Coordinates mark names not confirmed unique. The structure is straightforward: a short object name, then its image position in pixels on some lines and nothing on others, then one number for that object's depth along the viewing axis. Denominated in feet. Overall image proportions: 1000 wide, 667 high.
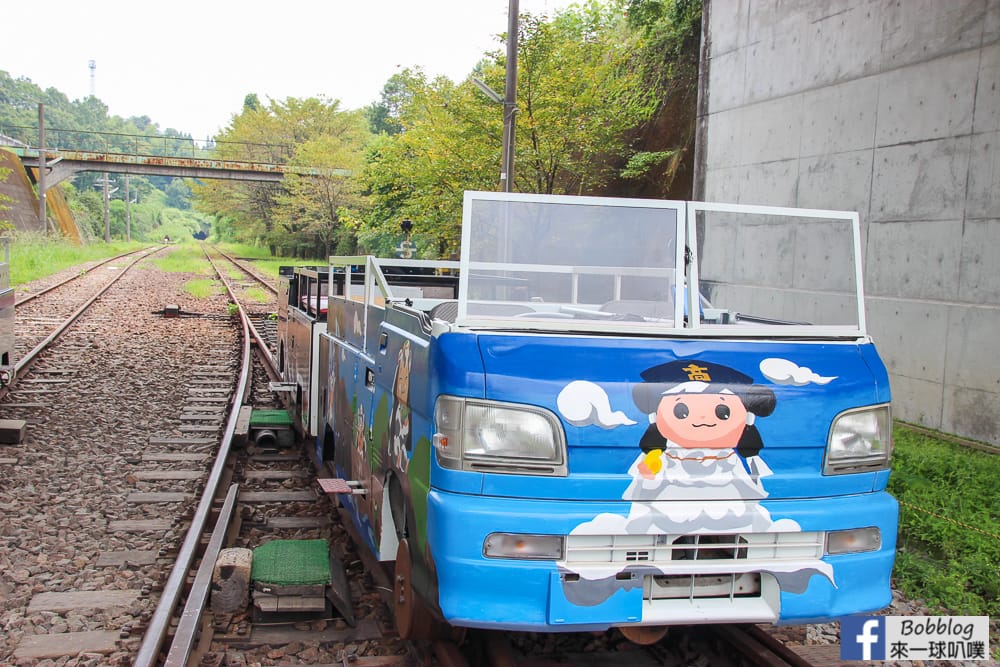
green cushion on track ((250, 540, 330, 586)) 15.02
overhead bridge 179.73
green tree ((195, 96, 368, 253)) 159.02
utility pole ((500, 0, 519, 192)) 50.90
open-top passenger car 10.33
